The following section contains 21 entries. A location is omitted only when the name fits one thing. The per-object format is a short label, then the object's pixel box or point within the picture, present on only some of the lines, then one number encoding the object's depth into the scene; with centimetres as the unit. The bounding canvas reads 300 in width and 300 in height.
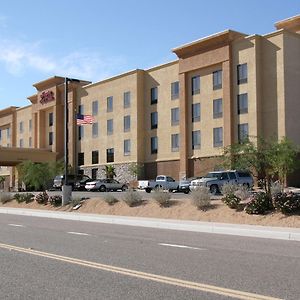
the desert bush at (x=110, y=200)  2105
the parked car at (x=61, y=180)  4498
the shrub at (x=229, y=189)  1717
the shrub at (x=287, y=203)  1442
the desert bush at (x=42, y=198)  2485
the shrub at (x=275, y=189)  1584
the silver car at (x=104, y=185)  4242
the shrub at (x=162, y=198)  1875
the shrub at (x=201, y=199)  1721
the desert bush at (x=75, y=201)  2271
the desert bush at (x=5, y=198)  2824
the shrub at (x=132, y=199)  1993
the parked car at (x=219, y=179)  2881
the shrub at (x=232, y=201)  1619
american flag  2629
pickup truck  3638
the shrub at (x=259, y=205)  1518
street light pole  2316
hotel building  3974
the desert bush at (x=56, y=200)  2375
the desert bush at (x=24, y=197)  2641
